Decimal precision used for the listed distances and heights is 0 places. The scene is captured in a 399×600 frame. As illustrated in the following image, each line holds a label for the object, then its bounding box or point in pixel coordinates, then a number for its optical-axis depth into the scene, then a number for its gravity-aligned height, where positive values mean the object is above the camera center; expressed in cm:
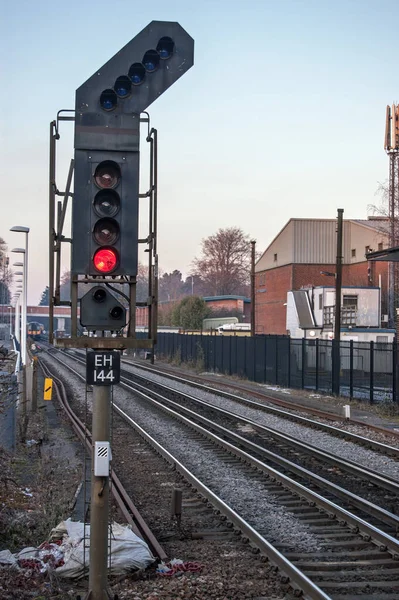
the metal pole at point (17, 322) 4743 -7
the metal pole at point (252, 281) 4521 +273
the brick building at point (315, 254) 6178 +607
